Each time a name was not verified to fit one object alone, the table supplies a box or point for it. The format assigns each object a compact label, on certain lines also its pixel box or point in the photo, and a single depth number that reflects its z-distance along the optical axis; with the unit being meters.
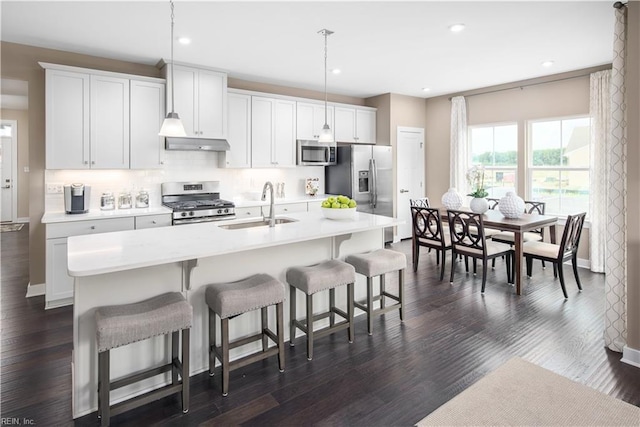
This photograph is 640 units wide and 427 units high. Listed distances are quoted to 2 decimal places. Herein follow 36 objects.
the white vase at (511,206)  4.41
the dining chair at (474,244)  4.20
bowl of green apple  3.29
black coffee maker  3.99
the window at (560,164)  5.26
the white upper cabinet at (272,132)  5.37
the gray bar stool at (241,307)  2.29
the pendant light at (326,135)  3.82
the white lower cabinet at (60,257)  3.68
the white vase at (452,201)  4.84
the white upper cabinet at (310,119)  5.84
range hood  4.52
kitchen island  2.12
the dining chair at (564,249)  3.96
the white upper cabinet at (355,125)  6.32
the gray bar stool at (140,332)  1.93
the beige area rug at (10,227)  7.87
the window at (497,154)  6.02
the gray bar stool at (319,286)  2.74
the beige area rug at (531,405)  1.82
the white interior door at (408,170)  6.84
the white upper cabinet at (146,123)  4.32
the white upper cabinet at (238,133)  5.11
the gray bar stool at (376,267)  3.11
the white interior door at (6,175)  8.53
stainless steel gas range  4.45
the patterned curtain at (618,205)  2.72
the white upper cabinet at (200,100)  4.51
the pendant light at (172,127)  2.85
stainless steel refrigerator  6.10
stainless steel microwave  5.86
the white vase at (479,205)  4.68
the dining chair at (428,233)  4.70
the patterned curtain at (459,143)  6.46
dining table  4.03
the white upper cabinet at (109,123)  4.10
